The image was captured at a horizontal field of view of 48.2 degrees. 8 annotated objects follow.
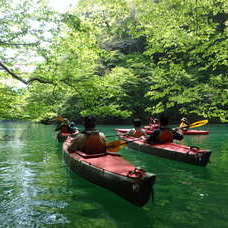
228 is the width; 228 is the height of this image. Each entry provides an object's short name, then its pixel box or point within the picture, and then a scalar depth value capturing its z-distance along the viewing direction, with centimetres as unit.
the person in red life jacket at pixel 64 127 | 1514
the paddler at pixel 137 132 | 1266
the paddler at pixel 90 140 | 709
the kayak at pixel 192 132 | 1842
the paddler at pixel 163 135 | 1047
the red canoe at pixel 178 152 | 873
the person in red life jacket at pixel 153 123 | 1657
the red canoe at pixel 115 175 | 486
